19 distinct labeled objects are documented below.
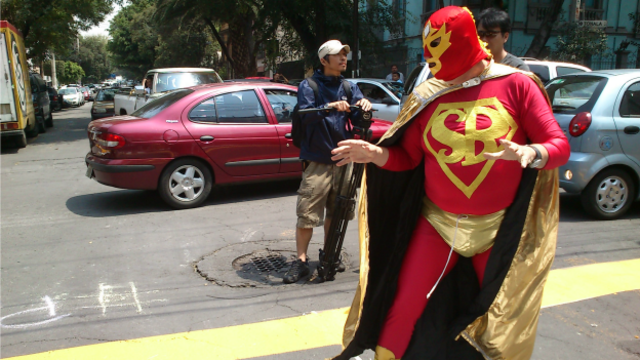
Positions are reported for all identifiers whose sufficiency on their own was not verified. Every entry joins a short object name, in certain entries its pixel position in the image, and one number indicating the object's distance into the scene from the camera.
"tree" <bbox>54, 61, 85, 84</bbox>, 68.44
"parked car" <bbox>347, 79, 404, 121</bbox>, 10.35
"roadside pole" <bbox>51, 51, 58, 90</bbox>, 53.59
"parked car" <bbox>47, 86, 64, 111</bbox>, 28.02
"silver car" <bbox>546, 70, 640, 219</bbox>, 5.57
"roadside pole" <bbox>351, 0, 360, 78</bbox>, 17.17
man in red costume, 2.12
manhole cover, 4.51
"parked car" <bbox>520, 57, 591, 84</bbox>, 8.52
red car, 6.18
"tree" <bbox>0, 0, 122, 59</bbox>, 17.48
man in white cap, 3.91
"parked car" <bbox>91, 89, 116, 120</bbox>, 20.62
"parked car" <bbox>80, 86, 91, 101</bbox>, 47.33
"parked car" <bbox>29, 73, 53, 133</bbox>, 16.47
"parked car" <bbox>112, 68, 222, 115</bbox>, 12.07
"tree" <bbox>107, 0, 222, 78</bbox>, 37.25
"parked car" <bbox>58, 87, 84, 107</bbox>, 35.03
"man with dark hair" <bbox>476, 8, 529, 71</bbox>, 4.07
